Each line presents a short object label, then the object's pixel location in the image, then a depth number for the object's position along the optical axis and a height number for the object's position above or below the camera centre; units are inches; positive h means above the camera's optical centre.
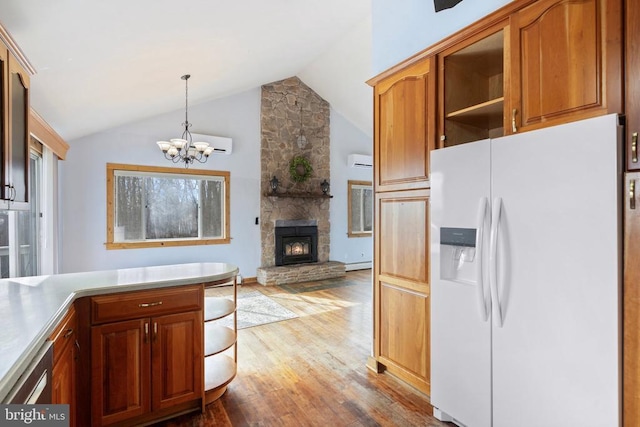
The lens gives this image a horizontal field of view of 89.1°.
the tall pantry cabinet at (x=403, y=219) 90.8 -2.5
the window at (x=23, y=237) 113.2 -10.4
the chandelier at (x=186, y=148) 166.4 +35.5
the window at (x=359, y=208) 300.2 +2.1
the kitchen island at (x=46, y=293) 42.9 -17.8
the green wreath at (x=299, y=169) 260.8 +33.6
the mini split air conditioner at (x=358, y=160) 293.3 +45.4
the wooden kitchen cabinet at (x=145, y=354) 73.1 -34.1
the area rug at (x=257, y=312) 158.7 -54.9
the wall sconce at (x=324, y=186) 275.9 +20.7
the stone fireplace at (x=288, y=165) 252.5 +34.4
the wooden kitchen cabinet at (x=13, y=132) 59.8 +15.9
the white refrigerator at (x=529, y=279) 53.9 -13.5
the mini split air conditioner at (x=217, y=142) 223.9 +48.6
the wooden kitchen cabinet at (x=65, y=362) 56.5 -28.6
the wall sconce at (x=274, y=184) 249.1 +20.4
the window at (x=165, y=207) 206.5 +2.5
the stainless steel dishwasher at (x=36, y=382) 39.5 -22.8
